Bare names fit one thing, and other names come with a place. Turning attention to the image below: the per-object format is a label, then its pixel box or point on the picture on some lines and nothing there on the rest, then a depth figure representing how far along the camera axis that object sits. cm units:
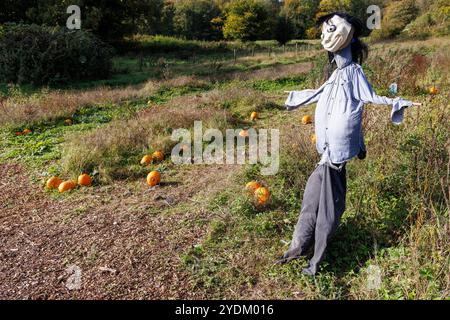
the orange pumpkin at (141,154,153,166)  538
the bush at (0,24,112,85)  1372
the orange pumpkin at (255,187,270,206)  374
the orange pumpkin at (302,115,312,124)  647
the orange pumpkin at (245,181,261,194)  392
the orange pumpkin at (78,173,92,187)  478
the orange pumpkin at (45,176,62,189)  479
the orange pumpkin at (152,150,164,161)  552
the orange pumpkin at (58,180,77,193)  469
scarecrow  269
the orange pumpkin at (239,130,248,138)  604
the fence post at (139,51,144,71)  1800
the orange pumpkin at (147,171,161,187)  465
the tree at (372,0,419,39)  3186
